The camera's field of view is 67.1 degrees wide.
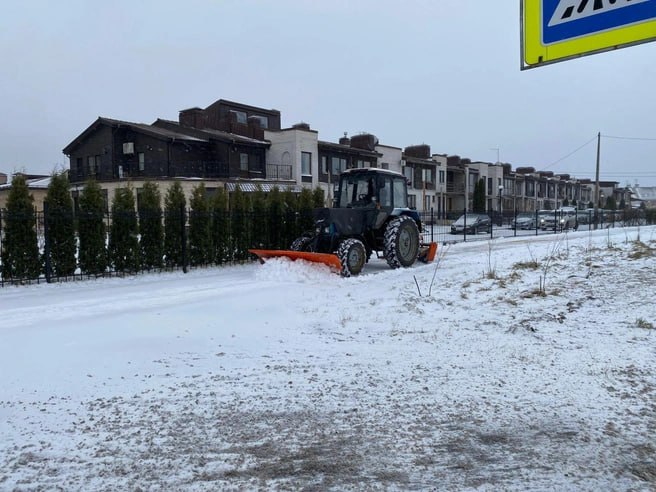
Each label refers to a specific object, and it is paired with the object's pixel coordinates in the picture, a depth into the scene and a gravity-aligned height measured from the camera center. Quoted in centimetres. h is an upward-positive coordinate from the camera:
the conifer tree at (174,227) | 1273 -21
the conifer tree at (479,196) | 5939 +236
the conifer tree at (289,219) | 1518 -5
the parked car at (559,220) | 3328 -36
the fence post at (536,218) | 3078 -22
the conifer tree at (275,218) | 1485 -1
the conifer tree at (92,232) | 1124 -28
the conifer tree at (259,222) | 1452 -12
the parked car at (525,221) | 3384 -40
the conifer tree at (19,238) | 1033 -37
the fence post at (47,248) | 1059 -61
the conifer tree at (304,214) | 1544 +11
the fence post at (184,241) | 1284 -58
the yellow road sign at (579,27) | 177 +71
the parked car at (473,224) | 2764 -47
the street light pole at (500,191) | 6396 +312
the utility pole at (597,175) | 4450 +359
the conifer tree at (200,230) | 1320 -31
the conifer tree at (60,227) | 1080 -16
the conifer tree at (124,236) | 1179 -39
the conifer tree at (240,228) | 1410 -28
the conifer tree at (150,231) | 1228 -30
